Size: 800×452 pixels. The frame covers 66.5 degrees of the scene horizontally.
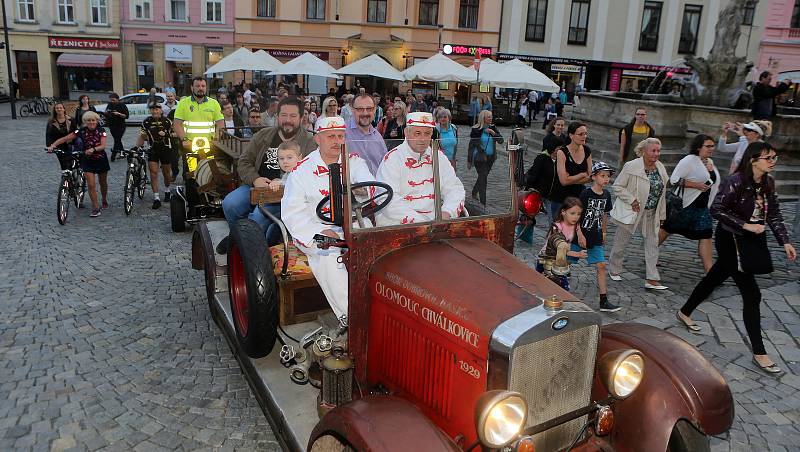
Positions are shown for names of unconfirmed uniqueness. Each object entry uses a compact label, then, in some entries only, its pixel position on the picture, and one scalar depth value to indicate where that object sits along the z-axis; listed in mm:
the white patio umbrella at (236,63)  18984
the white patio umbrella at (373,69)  20219
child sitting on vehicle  5156
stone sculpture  13852
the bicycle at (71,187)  8570
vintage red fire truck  2703
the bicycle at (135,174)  9320
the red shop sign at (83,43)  31250
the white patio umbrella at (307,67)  19672
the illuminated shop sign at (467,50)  31491
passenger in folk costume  3605
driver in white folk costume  3777
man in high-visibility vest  9117
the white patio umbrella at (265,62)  19297
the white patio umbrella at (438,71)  20094
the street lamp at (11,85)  22334
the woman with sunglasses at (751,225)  4988
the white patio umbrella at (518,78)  18609
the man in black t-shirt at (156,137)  9961
